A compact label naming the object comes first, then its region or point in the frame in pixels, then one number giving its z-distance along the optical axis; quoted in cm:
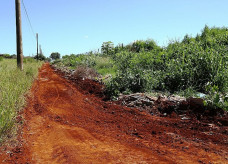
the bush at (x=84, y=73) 1099
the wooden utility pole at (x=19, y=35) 1180
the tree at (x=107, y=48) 1988
